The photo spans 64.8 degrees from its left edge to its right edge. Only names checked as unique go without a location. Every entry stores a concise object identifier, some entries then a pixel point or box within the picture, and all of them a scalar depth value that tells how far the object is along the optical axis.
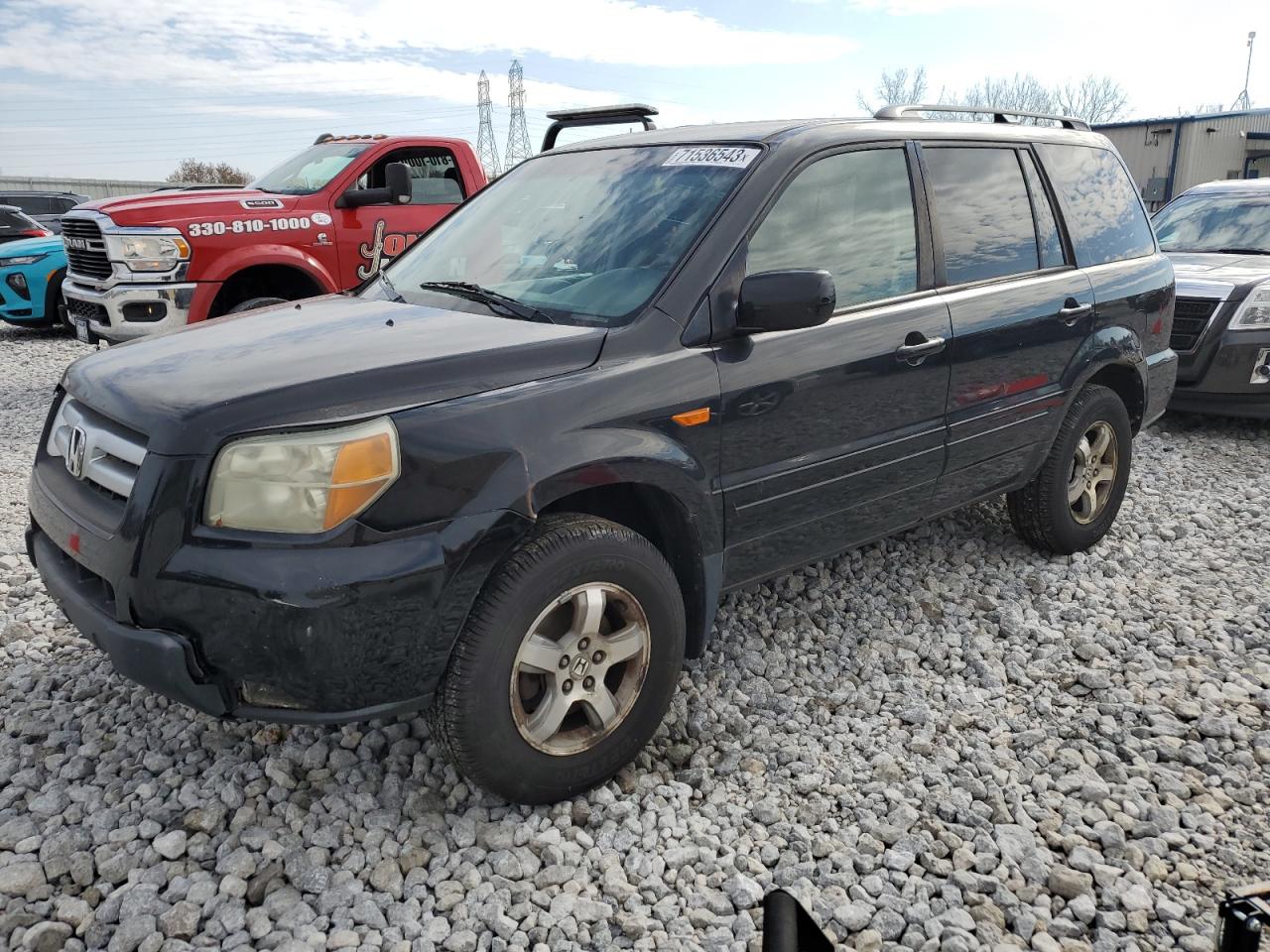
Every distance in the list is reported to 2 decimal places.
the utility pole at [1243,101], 52.17
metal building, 27.30
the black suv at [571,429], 2.35
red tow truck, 7.50
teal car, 11.43
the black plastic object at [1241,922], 1.72
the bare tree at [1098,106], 62.59
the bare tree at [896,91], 57.59
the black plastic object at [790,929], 1.73
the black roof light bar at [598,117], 4.37
